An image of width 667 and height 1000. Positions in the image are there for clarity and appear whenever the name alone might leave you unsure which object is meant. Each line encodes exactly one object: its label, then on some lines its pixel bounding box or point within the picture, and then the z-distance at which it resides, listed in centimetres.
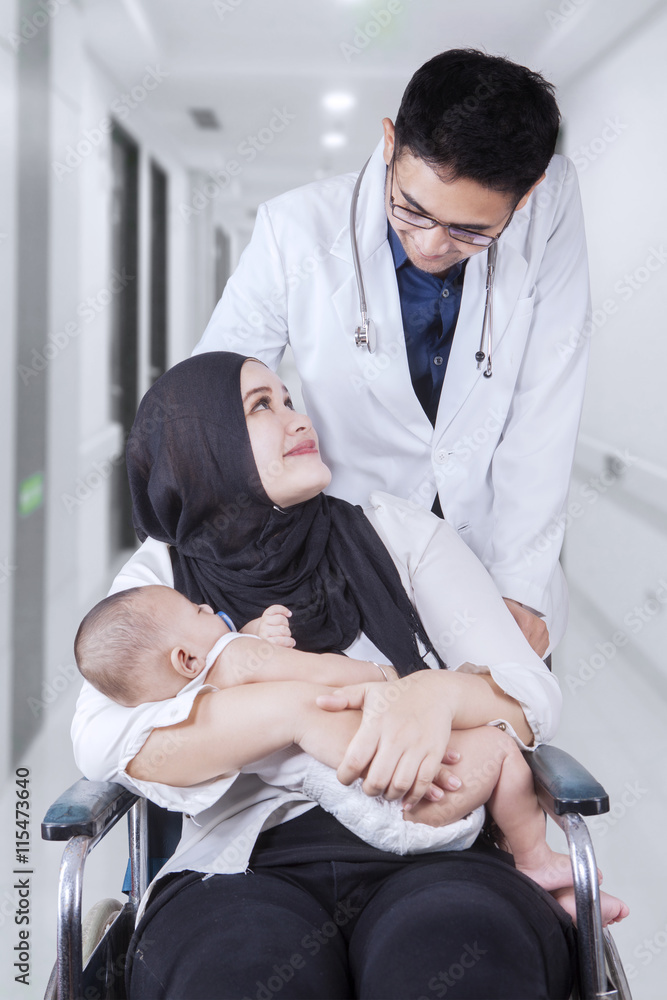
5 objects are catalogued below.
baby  115
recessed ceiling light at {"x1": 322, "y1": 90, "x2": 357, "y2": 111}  568
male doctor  175
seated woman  101
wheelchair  109
